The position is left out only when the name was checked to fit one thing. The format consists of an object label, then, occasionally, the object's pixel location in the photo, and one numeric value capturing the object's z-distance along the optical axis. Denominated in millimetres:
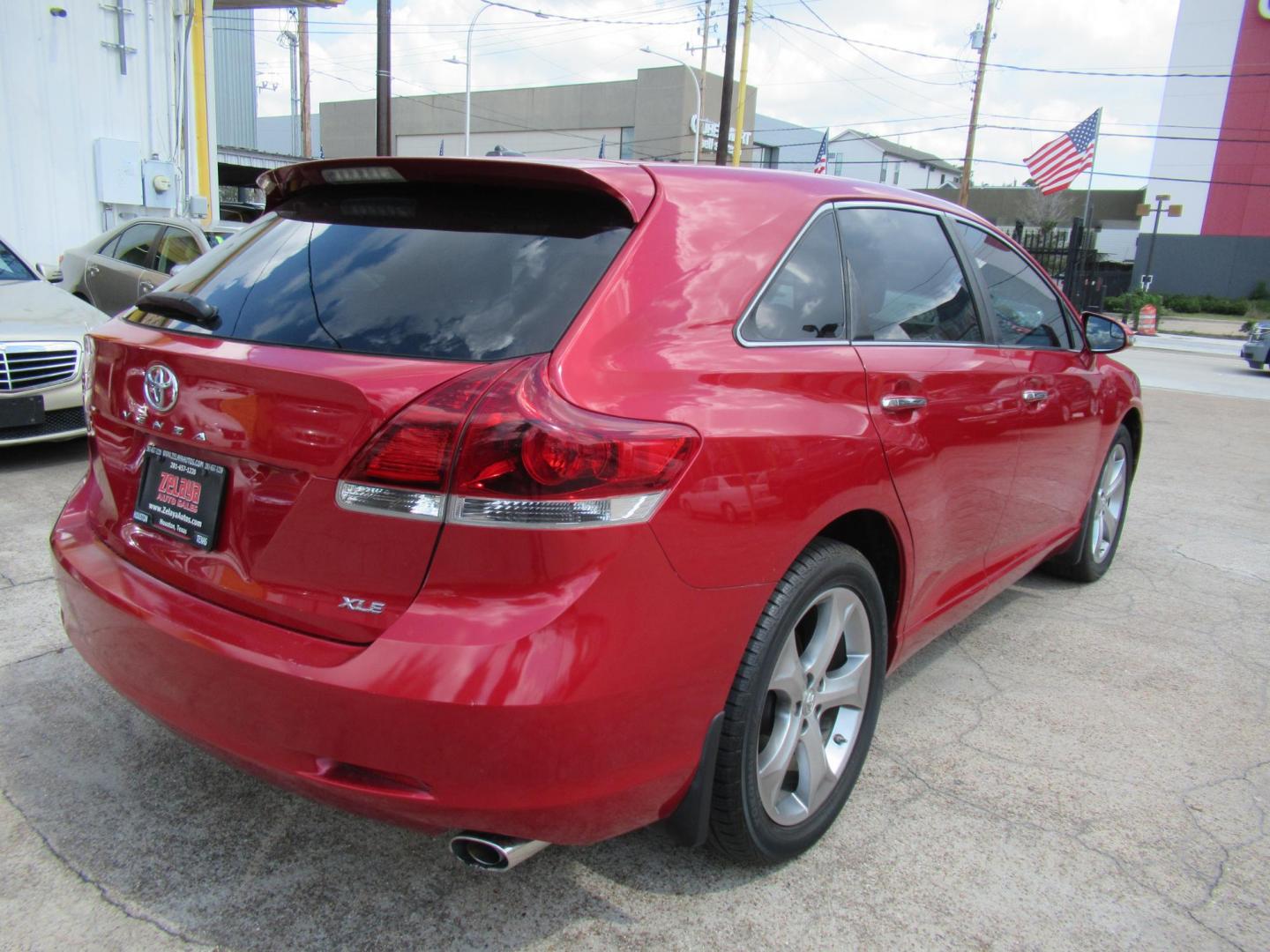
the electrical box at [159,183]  13625
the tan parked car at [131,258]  8695
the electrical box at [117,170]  12984
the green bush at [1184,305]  40594
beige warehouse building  56969
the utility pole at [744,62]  35344
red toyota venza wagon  1720
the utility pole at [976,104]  37750
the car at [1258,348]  17312
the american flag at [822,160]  31344
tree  54312
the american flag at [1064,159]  22953
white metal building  12234
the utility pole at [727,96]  25984
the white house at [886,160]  78031
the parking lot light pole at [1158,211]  39844
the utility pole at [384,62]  18297
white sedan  5578
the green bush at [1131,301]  33188
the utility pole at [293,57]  50812
